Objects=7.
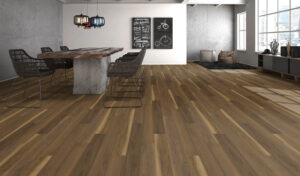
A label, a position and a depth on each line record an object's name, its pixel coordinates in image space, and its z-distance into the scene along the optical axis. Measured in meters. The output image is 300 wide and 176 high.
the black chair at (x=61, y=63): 6.29
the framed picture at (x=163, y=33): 11.73
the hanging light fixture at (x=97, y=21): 6.64
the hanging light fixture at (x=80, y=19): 6.40
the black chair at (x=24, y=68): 4.48
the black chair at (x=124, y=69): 4.66
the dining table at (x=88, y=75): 5.36
